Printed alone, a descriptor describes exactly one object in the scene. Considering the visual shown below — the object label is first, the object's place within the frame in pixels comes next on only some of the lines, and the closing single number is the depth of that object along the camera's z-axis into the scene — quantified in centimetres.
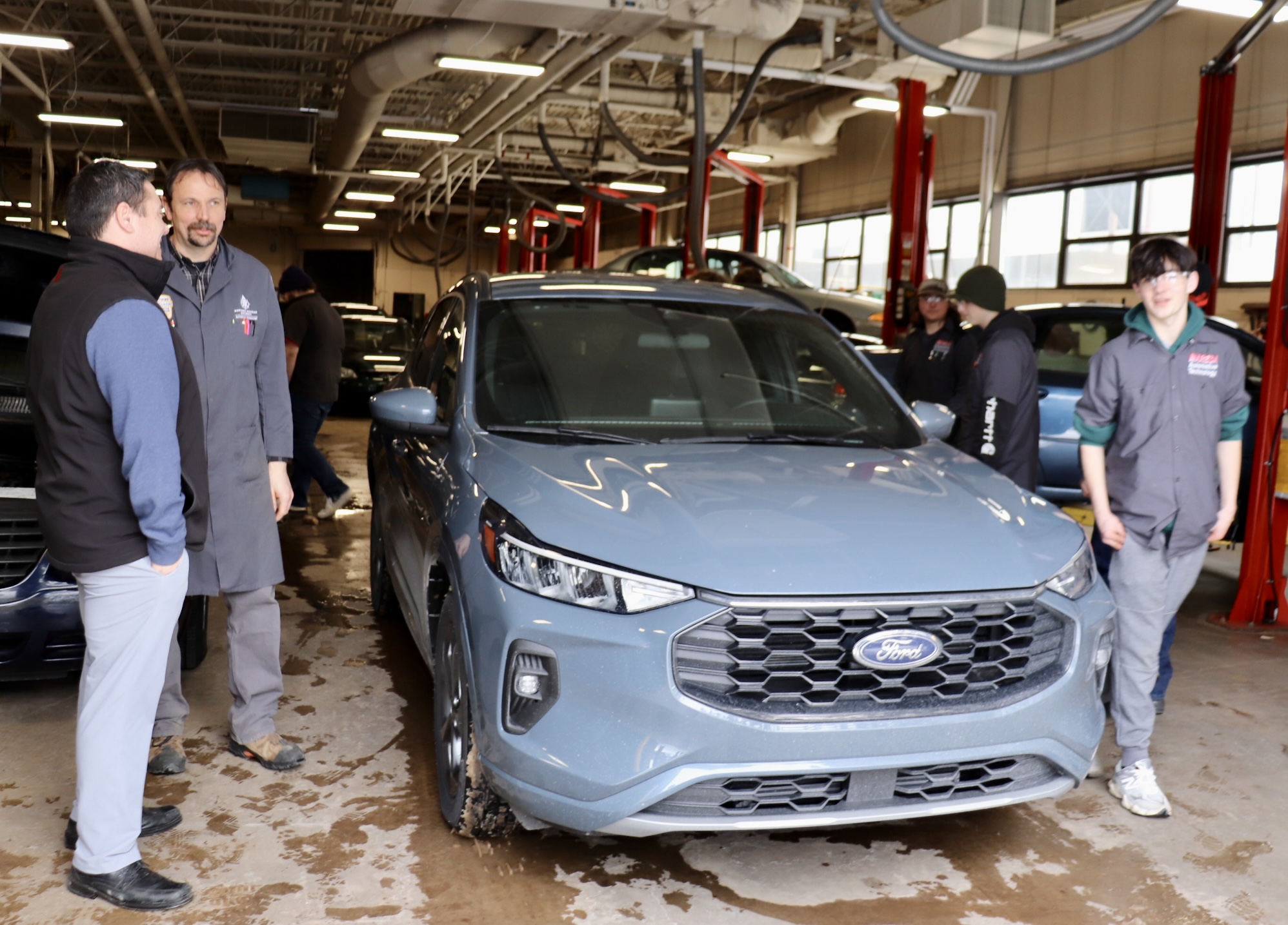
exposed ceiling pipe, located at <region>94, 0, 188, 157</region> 1308
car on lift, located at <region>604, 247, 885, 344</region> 1380
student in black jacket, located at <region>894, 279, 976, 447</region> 583
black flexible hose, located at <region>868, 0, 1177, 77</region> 456
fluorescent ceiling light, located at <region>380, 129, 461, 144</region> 1686
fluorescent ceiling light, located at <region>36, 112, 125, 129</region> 1596
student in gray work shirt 346
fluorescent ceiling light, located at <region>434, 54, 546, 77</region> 1195
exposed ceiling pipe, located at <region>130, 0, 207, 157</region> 1298
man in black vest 255
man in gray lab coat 337
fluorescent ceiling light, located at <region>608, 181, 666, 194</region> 1917
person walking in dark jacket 786
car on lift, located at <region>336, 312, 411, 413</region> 1505
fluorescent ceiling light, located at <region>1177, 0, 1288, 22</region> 749
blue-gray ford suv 257
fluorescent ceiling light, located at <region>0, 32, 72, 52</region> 1123
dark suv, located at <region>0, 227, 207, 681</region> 368
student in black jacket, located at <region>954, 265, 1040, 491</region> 480
